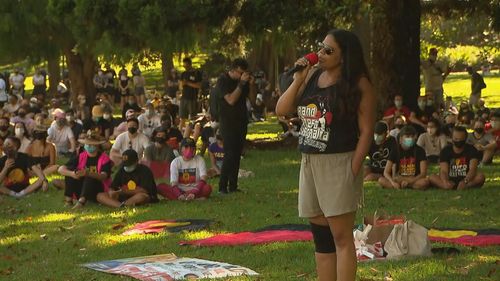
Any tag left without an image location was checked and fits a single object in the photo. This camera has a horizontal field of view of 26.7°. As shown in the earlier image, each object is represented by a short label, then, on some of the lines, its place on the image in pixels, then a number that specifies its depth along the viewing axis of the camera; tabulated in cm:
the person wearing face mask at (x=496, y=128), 1914
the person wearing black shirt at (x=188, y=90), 2534
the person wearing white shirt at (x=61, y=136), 2188
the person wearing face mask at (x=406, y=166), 1523
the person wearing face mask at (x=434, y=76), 2628
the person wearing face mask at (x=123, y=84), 3917
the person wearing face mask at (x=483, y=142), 1844
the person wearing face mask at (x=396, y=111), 1989
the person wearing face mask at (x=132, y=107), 2744
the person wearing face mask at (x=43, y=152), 1859
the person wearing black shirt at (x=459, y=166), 1490
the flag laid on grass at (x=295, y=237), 997
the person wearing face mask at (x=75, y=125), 2235
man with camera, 1454
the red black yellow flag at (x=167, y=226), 1151
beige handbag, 891
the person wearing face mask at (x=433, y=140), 1810
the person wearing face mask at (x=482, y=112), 2141
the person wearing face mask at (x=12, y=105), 2701
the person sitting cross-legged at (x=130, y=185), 1398
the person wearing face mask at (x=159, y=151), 1747
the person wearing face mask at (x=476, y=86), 3058
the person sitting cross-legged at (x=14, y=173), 1622
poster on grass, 861
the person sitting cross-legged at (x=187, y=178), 1433
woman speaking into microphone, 652
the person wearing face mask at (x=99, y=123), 2157
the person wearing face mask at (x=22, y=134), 1933
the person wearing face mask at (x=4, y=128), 1911
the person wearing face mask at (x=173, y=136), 1806
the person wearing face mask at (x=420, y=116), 2003
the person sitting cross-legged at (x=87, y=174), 1438
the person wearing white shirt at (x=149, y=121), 2191
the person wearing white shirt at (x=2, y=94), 3253
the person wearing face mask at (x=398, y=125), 1795
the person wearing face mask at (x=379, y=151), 1600
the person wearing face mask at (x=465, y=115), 2419
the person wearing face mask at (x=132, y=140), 1778
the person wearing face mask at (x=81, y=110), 2656
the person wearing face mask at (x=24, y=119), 2337
